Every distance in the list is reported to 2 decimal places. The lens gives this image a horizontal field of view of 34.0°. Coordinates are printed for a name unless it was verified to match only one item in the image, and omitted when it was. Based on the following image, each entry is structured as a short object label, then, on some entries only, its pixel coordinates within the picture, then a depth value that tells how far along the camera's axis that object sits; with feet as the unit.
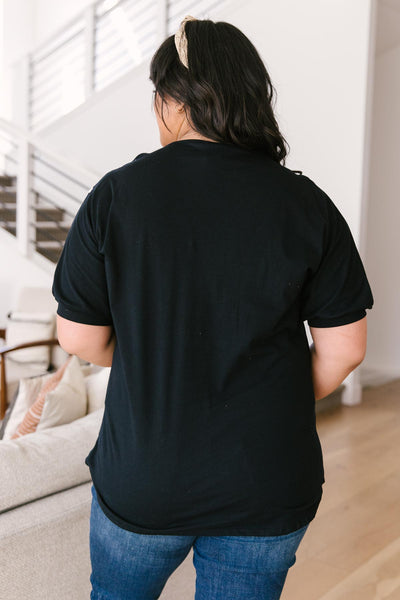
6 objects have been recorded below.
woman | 2.72
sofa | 4.33
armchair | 12.86
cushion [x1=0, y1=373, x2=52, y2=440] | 7.75
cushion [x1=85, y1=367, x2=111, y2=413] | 6.89
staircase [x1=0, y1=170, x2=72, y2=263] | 18.97
